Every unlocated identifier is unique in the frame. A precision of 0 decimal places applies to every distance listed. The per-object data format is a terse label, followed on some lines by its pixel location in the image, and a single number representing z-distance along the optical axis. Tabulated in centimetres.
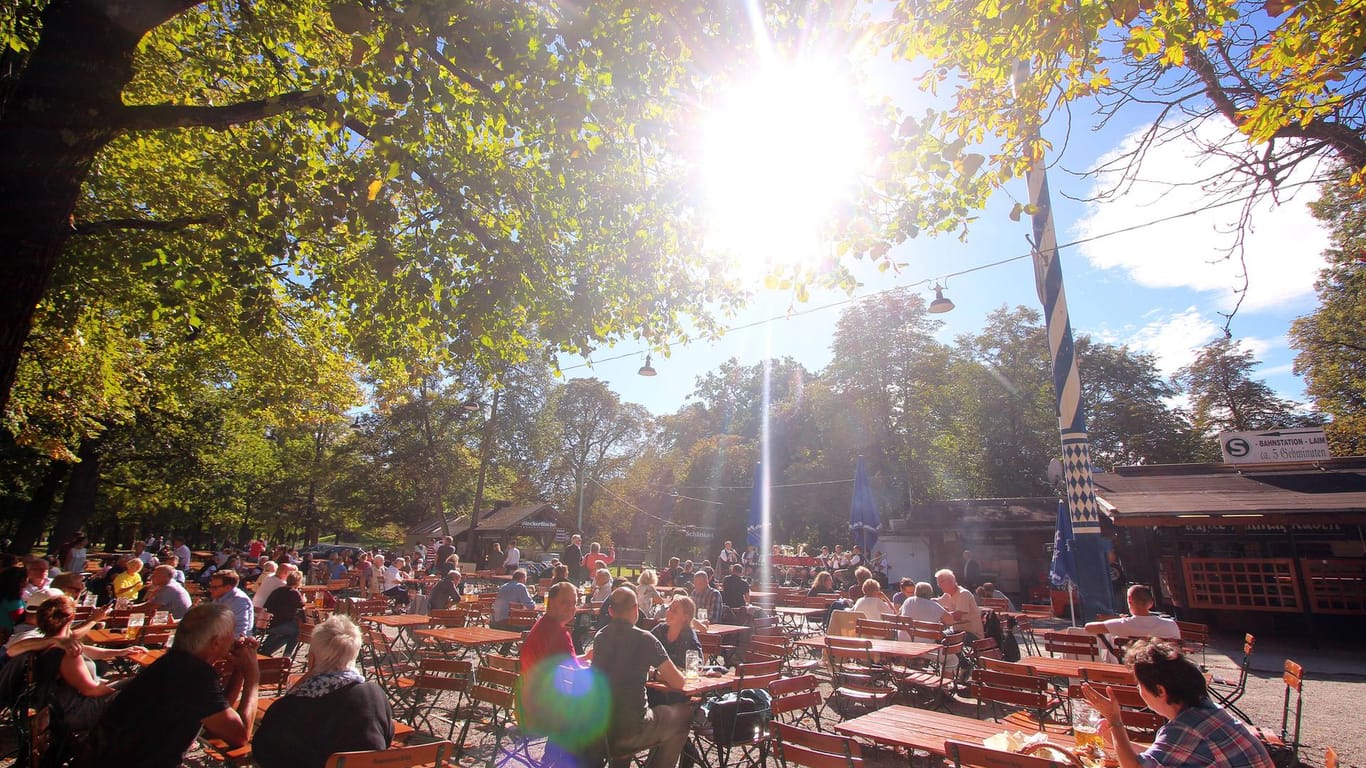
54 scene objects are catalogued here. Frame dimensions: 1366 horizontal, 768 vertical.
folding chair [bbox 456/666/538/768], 468
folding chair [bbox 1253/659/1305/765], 389
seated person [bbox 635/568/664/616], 1014
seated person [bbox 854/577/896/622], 885
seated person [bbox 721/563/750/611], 1052
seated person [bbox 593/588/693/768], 412
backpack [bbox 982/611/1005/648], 767
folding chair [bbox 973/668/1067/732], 469
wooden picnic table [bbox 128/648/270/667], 554
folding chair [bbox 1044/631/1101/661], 699
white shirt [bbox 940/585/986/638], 790
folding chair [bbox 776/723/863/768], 344
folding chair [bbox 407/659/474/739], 513
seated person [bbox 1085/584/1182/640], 612
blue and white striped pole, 884
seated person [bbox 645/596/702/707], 542
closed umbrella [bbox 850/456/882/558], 1550
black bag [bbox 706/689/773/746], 483
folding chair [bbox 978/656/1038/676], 554
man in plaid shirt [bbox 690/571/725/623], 1021
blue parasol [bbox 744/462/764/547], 1820
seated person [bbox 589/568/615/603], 1002
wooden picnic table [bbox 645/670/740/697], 477
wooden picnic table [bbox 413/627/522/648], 712
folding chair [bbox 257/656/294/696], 481
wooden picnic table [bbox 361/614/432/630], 837
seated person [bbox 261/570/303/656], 778
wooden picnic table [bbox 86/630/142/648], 621
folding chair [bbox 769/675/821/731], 446
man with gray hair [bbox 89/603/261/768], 283
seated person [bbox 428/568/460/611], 1075
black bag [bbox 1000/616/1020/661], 762
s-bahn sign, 1620
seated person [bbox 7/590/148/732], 399
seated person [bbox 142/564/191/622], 711
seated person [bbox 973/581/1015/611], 998
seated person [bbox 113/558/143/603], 884
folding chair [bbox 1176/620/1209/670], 737
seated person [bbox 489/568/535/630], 972
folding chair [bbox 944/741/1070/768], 300
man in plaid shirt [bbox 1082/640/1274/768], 270
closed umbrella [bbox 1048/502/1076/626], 977
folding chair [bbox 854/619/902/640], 812
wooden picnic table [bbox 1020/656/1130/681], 560
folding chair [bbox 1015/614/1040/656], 1001
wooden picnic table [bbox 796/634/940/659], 665
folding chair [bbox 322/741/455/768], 273
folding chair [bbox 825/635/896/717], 636
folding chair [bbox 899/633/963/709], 688
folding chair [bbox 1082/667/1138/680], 550
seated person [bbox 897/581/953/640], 840
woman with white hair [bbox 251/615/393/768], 299
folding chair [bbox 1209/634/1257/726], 567
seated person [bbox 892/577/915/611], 1142
